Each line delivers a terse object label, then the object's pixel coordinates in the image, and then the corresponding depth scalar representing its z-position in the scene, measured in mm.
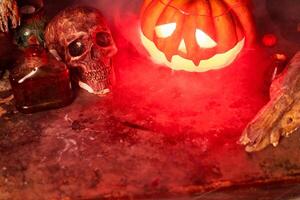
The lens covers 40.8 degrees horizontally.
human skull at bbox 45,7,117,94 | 1741
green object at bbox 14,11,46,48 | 1888
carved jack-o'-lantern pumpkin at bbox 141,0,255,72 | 1725
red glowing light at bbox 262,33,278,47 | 2137
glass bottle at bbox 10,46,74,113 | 1614
